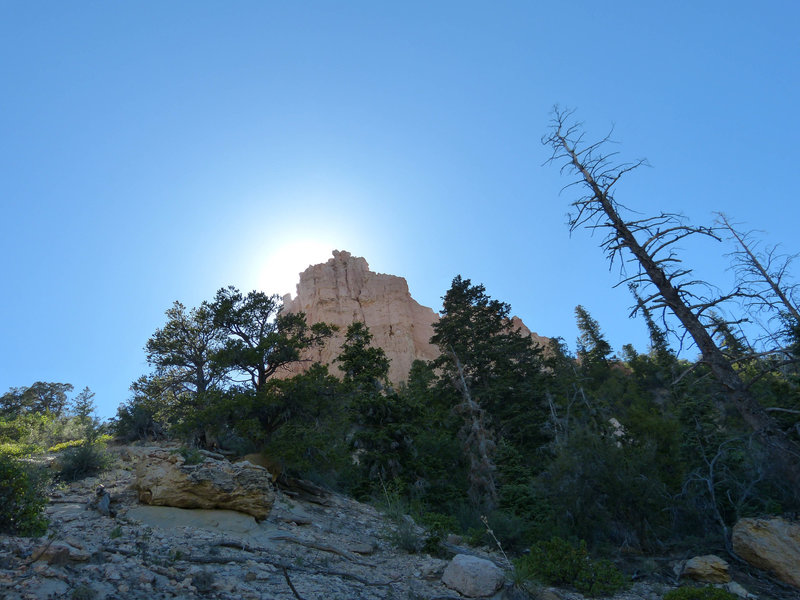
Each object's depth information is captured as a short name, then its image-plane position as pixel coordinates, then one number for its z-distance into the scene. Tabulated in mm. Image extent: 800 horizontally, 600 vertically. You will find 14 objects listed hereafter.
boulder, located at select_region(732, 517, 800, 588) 8281
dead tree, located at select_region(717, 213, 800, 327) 7154
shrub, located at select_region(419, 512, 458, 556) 9264
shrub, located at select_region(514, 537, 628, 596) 7777
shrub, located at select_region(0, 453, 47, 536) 6199
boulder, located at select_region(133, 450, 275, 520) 9719
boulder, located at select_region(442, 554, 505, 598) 6664
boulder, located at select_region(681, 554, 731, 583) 8672
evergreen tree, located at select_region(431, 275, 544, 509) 20500
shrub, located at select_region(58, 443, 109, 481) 12945
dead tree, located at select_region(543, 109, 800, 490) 6293
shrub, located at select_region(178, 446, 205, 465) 11267
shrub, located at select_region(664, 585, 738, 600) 6207
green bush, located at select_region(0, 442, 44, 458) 14513
